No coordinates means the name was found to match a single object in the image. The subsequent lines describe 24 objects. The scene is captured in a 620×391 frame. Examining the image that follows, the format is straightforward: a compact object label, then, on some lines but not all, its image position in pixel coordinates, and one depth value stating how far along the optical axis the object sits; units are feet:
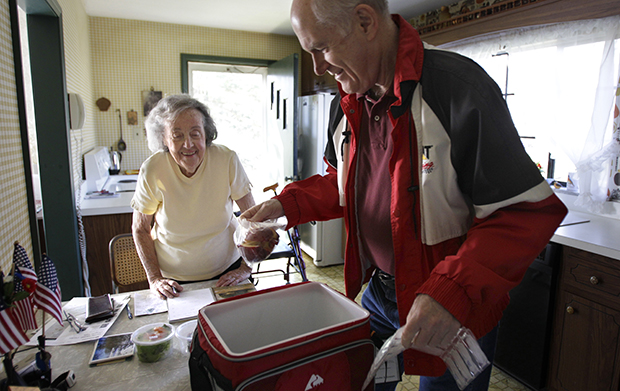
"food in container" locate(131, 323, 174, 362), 3.21
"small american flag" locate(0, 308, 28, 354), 2.19
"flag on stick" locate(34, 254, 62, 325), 2.64
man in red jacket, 2.50
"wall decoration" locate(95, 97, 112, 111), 14.40
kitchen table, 2.95
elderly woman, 5.63
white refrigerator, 12.76
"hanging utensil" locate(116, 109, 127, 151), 14.84
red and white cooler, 2.21
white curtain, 7.36
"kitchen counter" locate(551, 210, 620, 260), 5.75
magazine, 3.25
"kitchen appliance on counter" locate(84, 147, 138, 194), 10.82
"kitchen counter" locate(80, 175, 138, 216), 8.62
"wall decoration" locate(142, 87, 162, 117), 15.06
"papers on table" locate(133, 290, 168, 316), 4.21
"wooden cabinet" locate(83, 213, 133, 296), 8.71
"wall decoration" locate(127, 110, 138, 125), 14.92
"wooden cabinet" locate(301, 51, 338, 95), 13.93
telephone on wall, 8.48
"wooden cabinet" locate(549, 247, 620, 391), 5.72
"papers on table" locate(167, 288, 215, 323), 4.07
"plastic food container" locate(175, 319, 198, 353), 3.43
